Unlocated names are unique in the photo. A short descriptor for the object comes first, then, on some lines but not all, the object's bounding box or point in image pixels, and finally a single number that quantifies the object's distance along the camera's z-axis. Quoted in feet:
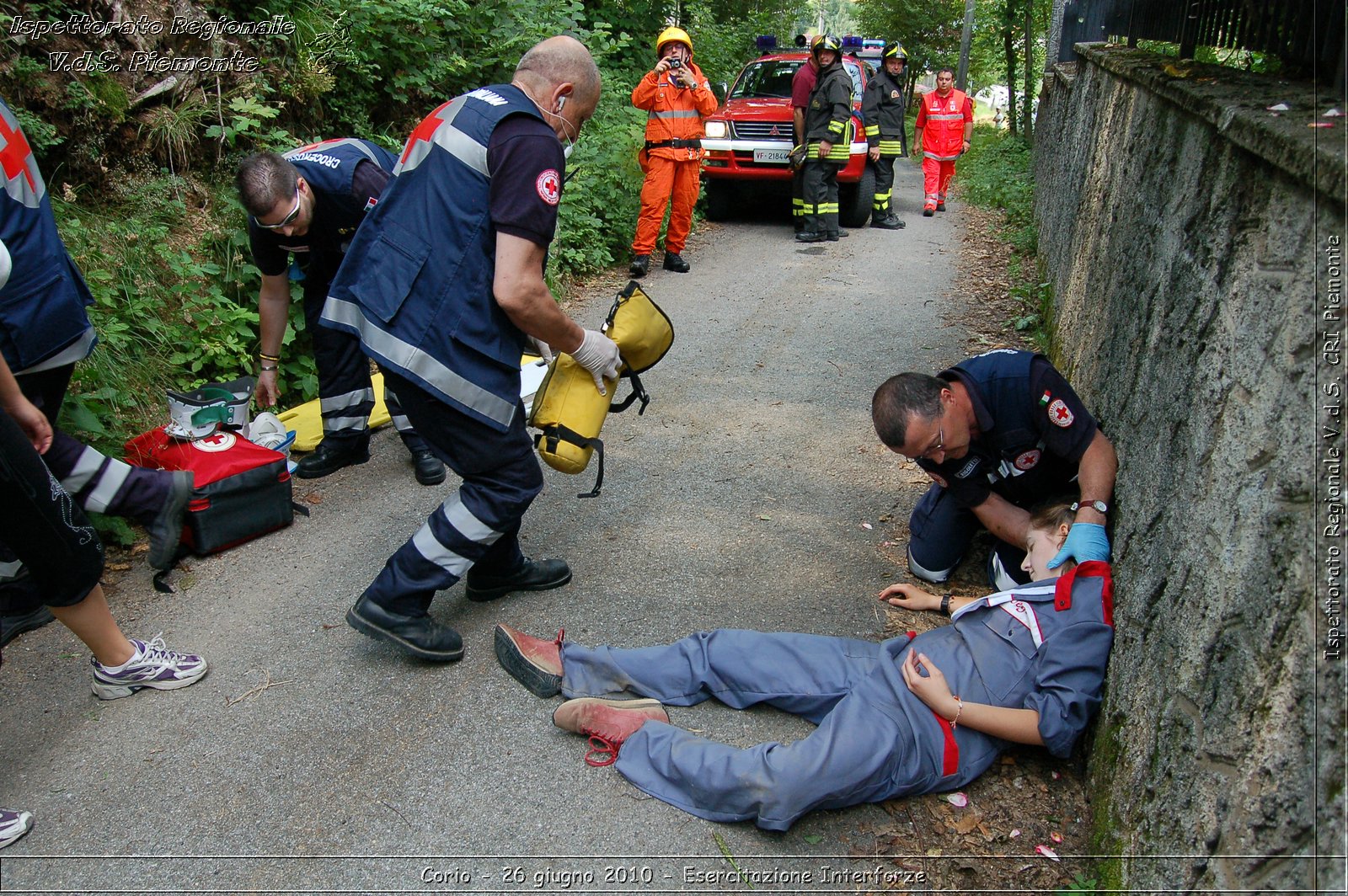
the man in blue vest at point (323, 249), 12.51
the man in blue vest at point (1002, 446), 9.78
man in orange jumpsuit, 27.25
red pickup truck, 34.86
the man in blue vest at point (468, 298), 8.80
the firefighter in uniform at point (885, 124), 35.99
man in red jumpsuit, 38.42
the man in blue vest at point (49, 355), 9.87
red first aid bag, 12.34
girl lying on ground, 8.04
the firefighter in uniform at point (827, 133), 31.45
